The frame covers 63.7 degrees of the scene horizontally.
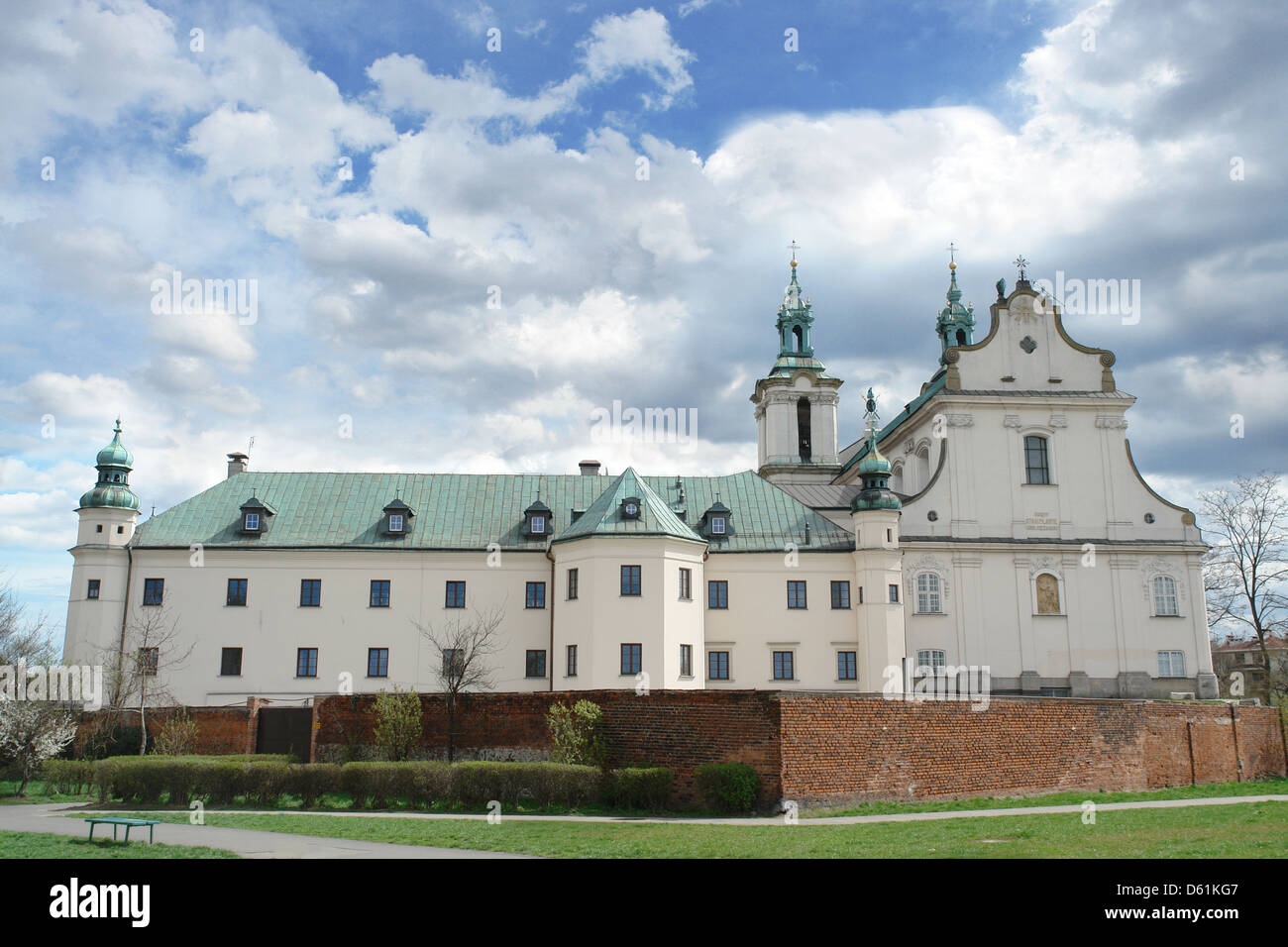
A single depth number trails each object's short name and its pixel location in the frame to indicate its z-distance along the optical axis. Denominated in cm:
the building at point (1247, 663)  5351
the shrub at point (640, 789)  2358
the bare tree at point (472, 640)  3972
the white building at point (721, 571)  3928
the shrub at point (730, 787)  2281
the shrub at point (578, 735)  2500
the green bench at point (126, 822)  1627
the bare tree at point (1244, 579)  4806
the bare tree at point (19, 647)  4004
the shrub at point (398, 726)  2673
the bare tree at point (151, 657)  3616
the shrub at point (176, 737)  2922
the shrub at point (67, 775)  2756
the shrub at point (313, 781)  2431
